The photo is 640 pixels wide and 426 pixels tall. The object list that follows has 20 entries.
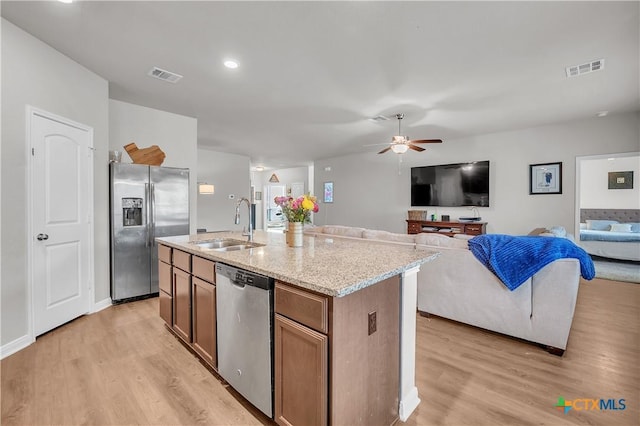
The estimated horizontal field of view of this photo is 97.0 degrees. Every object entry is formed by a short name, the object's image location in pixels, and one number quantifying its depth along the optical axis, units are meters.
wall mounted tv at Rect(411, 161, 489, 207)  5.86
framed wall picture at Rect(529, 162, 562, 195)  5.06
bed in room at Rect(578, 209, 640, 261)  5.53
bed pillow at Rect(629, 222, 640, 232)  6.23
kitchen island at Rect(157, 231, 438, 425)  1.26
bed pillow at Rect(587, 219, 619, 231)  6.64
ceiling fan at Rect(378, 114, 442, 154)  4.45
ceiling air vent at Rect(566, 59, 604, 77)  2.95
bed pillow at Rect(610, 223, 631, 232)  6.30
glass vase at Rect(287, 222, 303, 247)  2.27
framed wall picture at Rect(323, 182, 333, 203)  8.68
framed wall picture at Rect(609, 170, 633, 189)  6.88
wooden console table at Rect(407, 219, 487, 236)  5.67
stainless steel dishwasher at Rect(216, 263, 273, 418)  1.54
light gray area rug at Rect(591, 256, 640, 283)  4.60
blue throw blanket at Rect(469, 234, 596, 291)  2.39
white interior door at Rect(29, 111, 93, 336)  2.62
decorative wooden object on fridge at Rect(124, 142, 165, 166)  3.92
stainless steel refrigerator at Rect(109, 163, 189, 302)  3.49
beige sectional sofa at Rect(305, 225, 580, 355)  2.36
